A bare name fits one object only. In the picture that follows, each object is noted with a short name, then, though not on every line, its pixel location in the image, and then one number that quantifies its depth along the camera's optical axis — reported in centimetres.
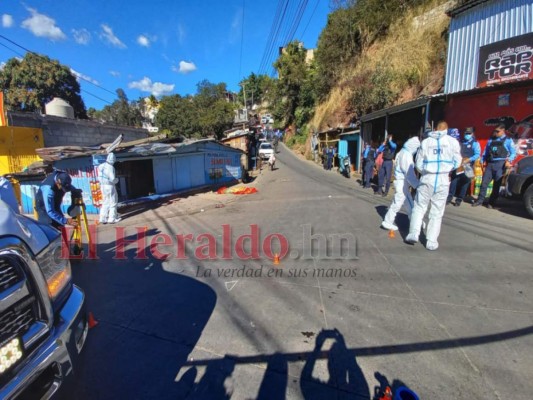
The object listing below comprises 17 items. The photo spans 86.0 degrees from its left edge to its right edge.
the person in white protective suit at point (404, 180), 547
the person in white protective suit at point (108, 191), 851
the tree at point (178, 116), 3759
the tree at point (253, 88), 7143
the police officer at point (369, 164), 1159
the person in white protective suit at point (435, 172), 464
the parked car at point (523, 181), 648
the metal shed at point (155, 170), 997
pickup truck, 149
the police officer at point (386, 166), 971
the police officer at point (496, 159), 699
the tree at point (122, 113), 6420
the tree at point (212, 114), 3578
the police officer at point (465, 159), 770
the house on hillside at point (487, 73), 873
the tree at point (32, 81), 3241
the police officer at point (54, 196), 501
